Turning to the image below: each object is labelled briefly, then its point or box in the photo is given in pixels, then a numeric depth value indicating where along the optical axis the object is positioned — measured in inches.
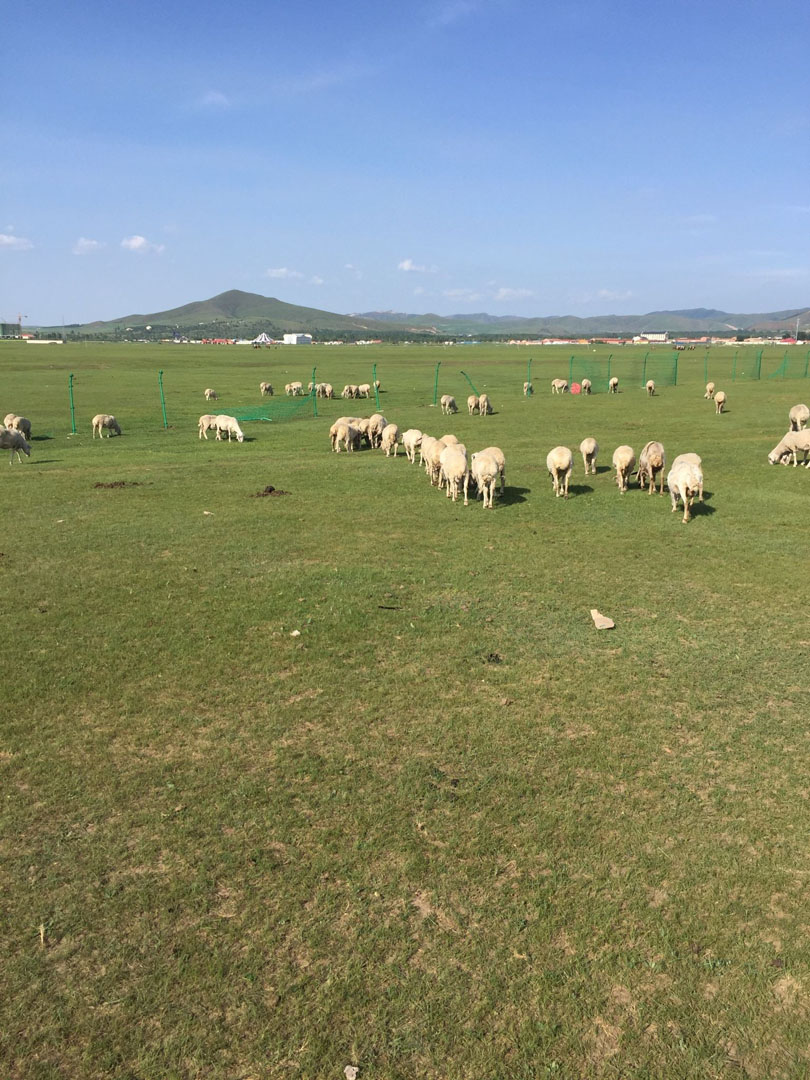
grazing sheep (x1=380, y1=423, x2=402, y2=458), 989.2
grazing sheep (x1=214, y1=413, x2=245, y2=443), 1130.0
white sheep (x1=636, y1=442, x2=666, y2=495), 716.7
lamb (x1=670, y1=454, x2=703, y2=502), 668.7
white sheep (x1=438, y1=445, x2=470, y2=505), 683.4
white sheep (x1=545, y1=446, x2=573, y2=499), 705.0
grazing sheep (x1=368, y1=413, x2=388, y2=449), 1059.9
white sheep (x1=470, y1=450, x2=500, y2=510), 661.9
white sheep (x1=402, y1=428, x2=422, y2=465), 908.6
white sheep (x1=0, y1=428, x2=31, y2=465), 930.1
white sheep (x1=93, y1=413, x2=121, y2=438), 1157.1
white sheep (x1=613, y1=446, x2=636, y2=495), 733.2
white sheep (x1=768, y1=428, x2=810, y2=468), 848.8
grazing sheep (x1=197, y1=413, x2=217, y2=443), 1161.5
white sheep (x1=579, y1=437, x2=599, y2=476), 821.9
